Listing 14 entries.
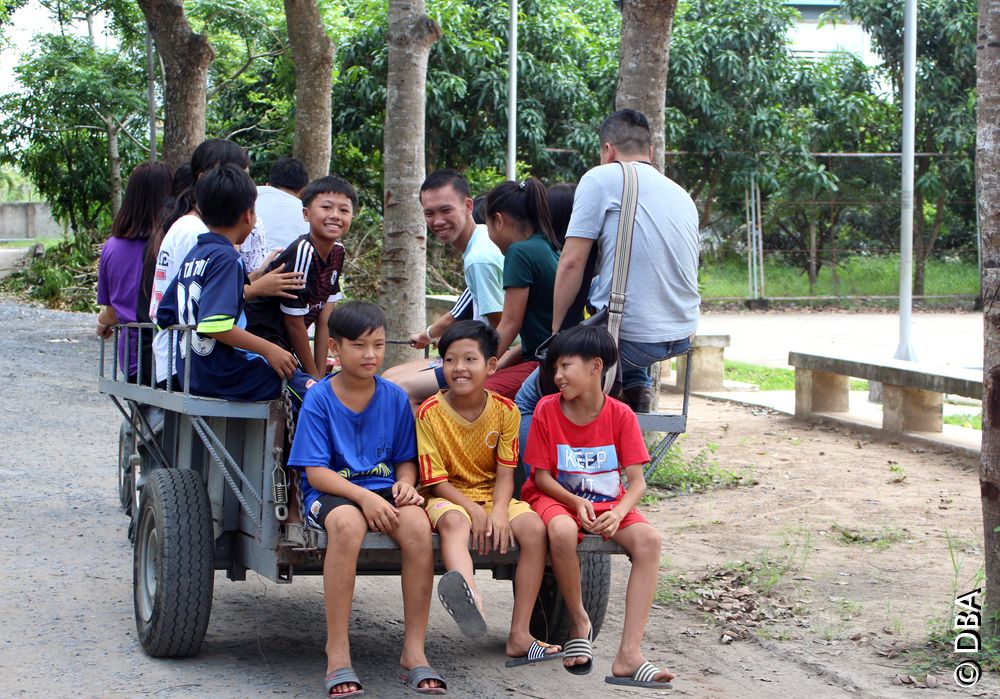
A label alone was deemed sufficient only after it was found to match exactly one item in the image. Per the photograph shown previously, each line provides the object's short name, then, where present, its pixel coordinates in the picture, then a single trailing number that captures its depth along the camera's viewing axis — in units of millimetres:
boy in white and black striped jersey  4949
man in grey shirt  4707
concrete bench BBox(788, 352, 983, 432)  9625
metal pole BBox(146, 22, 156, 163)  18447
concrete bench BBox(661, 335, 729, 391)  13359
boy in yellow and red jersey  4191
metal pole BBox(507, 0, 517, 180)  17438
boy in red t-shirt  4195
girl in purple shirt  6355
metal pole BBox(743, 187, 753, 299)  23656
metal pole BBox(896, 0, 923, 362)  12883
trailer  4297
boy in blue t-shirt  4094
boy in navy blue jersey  4543
